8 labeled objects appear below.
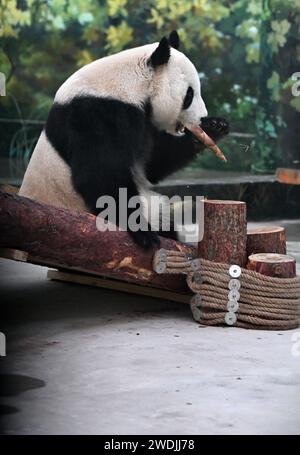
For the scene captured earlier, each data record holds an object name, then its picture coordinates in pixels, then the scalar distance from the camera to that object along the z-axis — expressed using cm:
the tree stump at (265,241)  707
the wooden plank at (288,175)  1001
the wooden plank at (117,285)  742
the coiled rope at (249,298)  671
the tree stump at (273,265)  678
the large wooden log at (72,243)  646
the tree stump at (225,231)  684
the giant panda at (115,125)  708
